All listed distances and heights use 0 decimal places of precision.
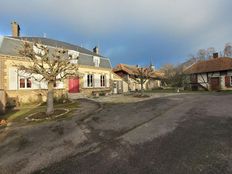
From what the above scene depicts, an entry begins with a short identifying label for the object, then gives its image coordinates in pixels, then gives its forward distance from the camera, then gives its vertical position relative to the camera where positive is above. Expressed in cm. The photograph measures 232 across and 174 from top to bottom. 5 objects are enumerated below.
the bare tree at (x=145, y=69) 1804 +208
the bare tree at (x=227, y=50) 4094 +992
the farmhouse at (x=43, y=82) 1473 +142
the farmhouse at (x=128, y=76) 3064 +243
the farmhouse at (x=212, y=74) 2331 +204
